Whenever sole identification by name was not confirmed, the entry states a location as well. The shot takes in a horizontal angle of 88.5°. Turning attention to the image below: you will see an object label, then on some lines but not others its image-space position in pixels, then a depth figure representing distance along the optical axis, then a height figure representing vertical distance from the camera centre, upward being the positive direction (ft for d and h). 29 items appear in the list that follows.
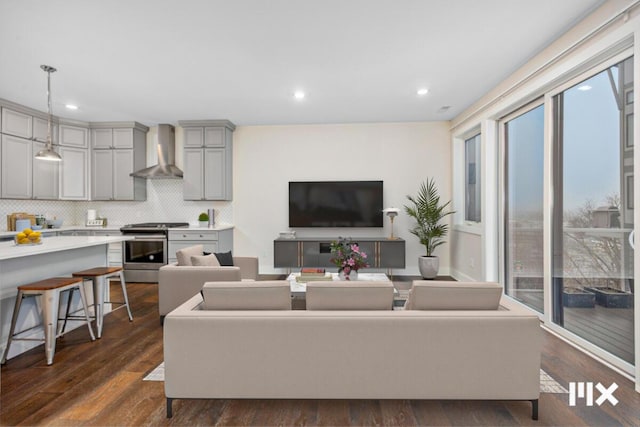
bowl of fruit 9.35 -0.65
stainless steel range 17.37 -2.07
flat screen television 18.71 +0.56
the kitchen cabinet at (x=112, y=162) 18.88 +3.01
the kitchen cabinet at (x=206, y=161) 18.61 +3.02
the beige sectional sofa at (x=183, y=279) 10.88 -2.18
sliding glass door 7.95 +0.08
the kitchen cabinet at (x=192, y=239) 17.37 -1.33
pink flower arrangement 11.36 -1.57
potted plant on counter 19.02 -0.29
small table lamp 17.79 +0.02
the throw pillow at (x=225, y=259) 12.71 -1.78
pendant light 11.75 +2.28
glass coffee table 10.66 -2.47
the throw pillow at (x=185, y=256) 11.66 -1.49
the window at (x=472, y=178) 16.31 +1.79
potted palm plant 17.49 -0.48
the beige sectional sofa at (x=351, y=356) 6.03 -2.64
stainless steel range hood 18.42 +3.24
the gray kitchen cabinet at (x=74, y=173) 18.26 +2.32
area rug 7.15 -3.85
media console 17.56 -2.04
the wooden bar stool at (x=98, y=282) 10.16 -2.14
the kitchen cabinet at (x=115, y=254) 17.56 -2.13
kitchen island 8.55 -1.56
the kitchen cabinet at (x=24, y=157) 15.34 +2.79
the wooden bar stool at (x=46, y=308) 8.36 -2.42
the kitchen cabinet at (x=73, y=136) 18.10 +4.40
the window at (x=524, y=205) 11.43 +0.29
